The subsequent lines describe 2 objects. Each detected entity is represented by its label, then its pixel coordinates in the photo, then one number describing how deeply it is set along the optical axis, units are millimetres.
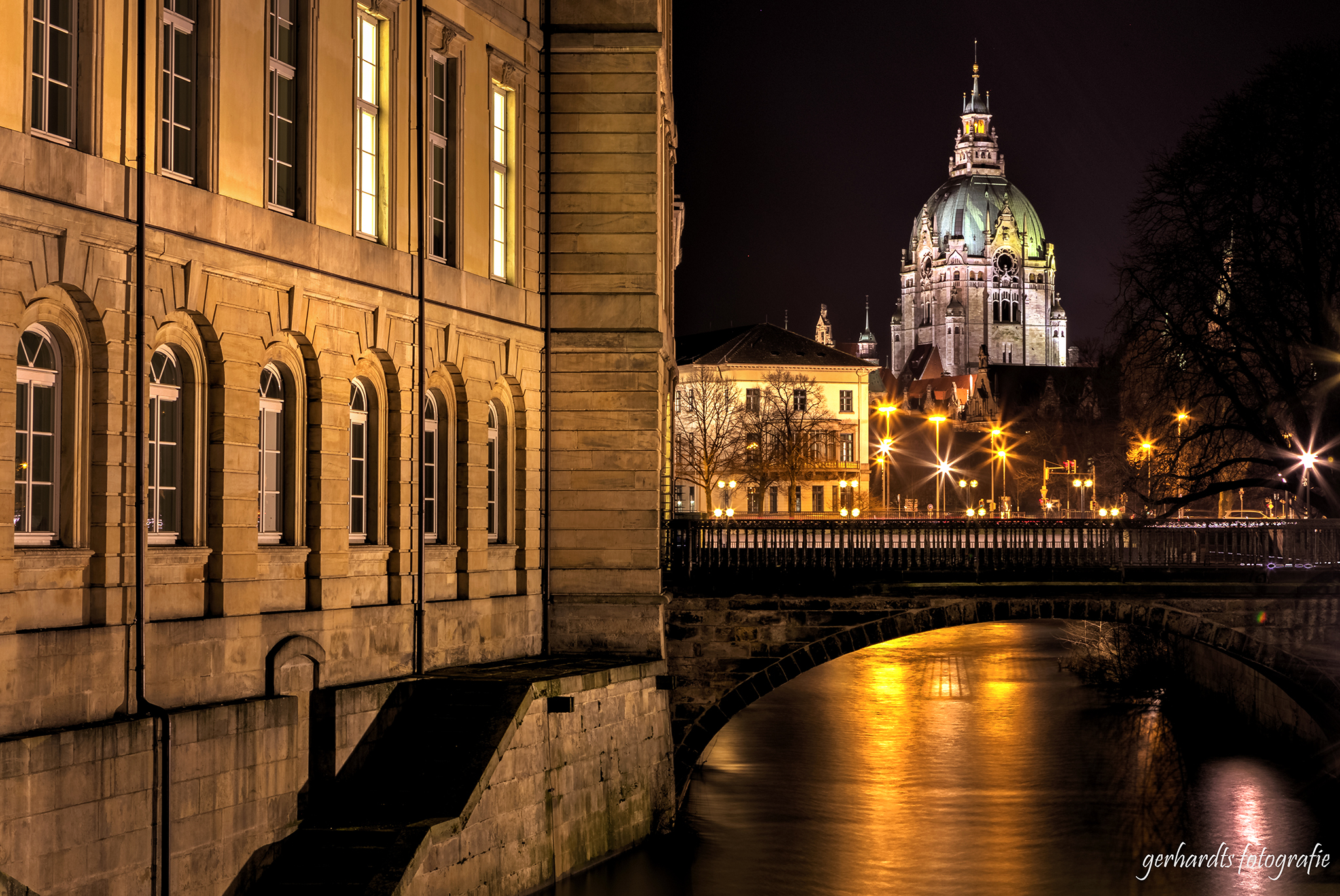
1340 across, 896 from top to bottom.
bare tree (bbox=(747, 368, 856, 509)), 90562
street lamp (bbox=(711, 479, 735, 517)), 91950
